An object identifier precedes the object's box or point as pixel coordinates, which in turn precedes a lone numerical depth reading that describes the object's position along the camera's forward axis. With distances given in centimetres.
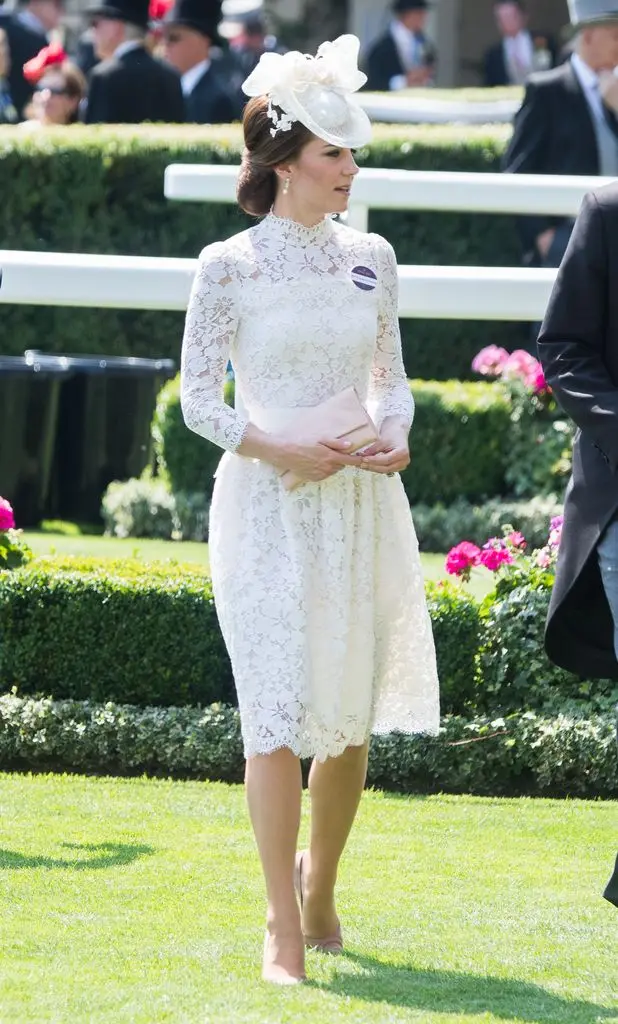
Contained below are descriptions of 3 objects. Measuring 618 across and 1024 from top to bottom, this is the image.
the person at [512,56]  4994
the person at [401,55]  4728
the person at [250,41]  4684
